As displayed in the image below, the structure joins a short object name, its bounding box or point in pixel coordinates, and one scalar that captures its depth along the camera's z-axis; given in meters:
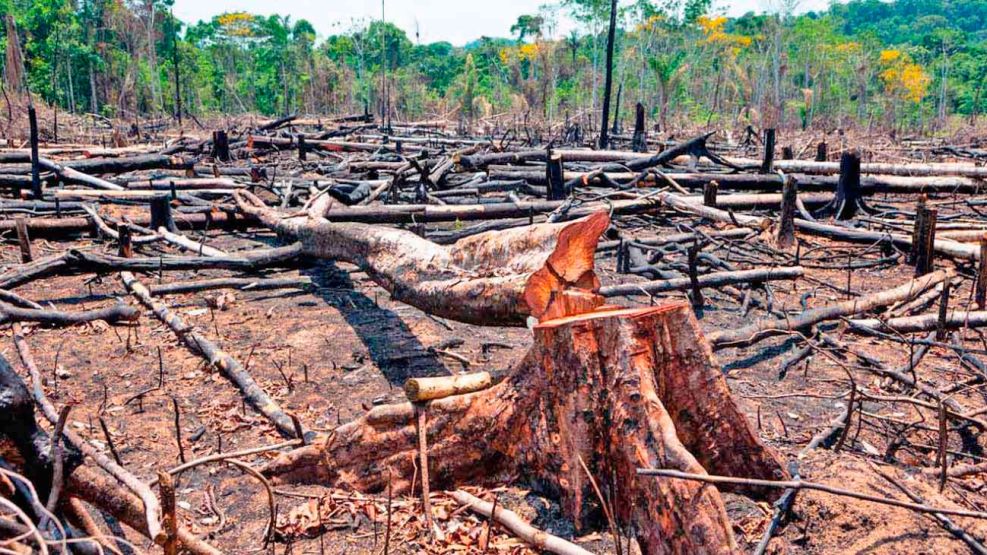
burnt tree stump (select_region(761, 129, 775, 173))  11.87
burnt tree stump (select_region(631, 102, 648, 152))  18.16
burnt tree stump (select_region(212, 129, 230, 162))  17.11
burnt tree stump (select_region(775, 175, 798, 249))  8.38
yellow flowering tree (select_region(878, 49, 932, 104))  38.78
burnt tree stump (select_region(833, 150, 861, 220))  10.03
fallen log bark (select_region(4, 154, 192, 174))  11.93
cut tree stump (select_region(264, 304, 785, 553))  2.39
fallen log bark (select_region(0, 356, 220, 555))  1.74
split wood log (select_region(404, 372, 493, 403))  2.96
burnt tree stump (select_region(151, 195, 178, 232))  8.39
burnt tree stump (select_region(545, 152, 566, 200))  10.74
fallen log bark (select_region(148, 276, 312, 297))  6.18
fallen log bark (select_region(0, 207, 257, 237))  8.09
